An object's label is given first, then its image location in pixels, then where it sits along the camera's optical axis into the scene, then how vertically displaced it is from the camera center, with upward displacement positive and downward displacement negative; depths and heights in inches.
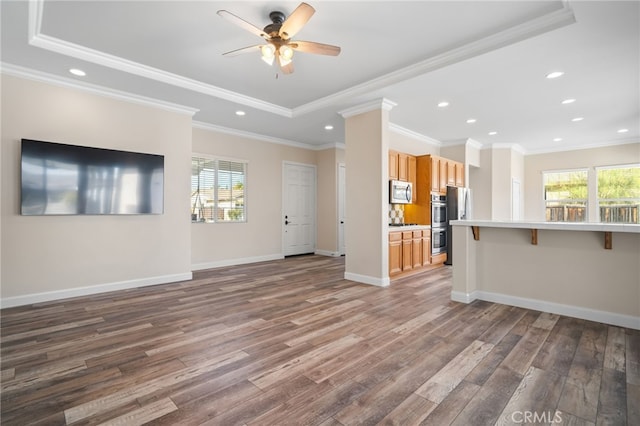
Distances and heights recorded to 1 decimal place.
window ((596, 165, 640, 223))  288.0 +20.7
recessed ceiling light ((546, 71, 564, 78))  149.1 +71.4
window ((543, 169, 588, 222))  315.3 +21.1
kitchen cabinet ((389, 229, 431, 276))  199.2 -25.8
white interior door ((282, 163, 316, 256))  294.4 +6.3
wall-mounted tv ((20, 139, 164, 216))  146.8 +19.1
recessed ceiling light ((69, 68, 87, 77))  146.0 +71.5
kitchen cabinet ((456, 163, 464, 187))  273.9 +37.6
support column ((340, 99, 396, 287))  183.6 +14.8
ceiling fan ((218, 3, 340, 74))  103.7 +64.4
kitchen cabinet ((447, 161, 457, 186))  261.7 +37.6
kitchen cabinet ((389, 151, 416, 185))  217.1 +37.1
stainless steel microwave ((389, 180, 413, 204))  218.5 +17.6
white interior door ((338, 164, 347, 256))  304.8 +5.1
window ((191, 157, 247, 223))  235.5 +20.8
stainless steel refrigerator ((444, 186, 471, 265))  254.2 +7.5
